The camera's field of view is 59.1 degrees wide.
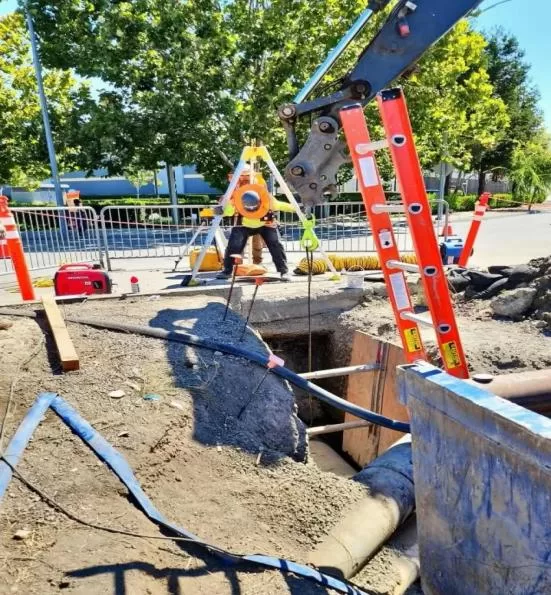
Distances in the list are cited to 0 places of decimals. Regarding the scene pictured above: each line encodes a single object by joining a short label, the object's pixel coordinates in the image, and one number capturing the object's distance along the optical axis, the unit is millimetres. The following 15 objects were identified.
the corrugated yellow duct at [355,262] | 8781
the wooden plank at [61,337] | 4008
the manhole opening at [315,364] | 7355
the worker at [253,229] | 6820
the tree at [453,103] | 18688
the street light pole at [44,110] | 14922
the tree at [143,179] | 31659
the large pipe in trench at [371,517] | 2789
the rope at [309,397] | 5123
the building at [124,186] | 39759
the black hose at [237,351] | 4238
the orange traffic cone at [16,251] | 6598
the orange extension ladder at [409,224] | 3781
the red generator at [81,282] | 6758
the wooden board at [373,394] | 5668
